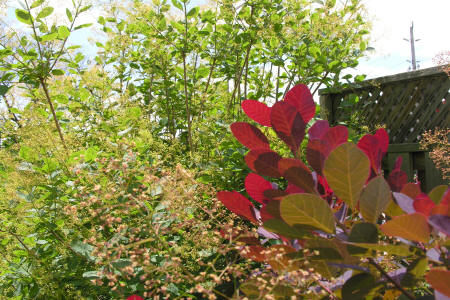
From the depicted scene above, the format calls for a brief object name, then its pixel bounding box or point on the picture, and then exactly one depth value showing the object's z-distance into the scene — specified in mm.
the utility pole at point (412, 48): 24983
